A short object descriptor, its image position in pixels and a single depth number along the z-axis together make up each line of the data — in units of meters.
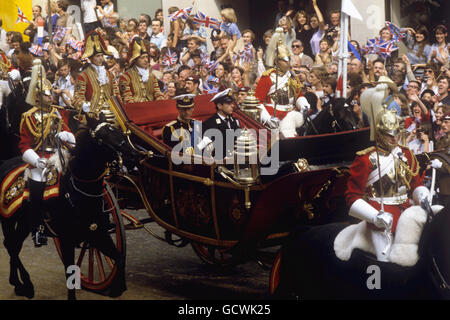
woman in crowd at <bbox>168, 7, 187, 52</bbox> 27.89
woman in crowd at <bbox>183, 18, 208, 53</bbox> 27.02
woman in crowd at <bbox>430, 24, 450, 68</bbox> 19.81
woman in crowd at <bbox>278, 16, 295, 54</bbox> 24.94
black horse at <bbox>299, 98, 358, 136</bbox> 15.47
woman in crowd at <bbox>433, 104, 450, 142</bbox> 17.20
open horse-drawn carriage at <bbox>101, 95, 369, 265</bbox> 12.05
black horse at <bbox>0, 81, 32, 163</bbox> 18.23
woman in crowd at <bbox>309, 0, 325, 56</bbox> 24.09
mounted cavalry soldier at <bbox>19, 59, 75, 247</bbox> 13.73
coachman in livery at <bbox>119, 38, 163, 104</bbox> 19.81
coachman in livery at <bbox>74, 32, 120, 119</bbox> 18.89
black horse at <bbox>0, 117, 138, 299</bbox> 12.89
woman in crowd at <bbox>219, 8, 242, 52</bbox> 26.70
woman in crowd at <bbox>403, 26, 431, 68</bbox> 20.42
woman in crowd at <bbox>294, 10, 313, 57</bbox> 25.12
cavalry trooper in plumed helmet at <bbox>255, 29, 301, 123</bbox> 18.33
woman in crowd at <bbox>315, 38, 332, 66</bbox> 22.70
